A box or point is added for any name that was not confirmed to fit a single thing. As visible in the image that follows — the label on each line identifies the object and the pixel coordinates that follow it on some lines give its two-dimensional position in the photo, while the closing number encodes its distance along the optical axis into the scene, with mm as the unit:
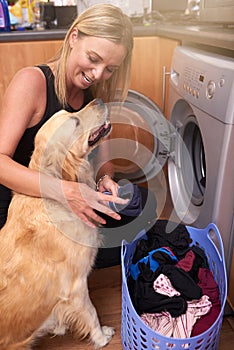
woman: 1053
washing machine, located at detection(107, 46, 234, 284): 1095
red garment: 1052
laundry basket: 929
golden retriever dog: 999
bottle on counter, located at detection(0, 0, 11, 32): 1938
